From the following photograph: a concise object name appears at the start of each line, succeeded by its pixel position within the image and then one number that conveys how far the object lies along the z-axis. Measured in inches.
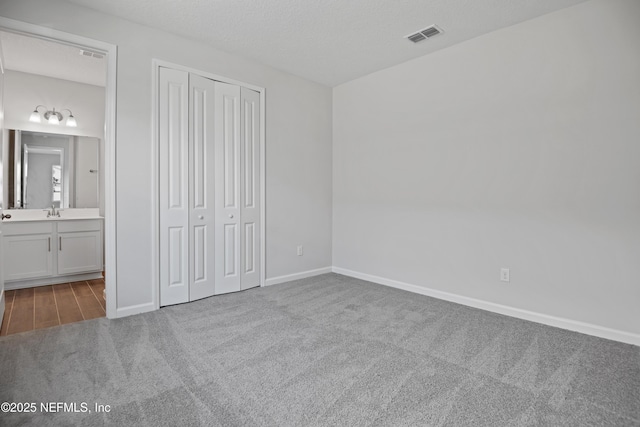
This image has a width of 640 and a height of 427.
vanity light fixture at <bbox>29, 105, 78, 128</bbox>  168.4
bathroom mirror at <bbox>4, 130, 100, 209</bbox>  166.9
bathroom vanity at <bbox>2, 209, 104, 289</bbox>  153.8
